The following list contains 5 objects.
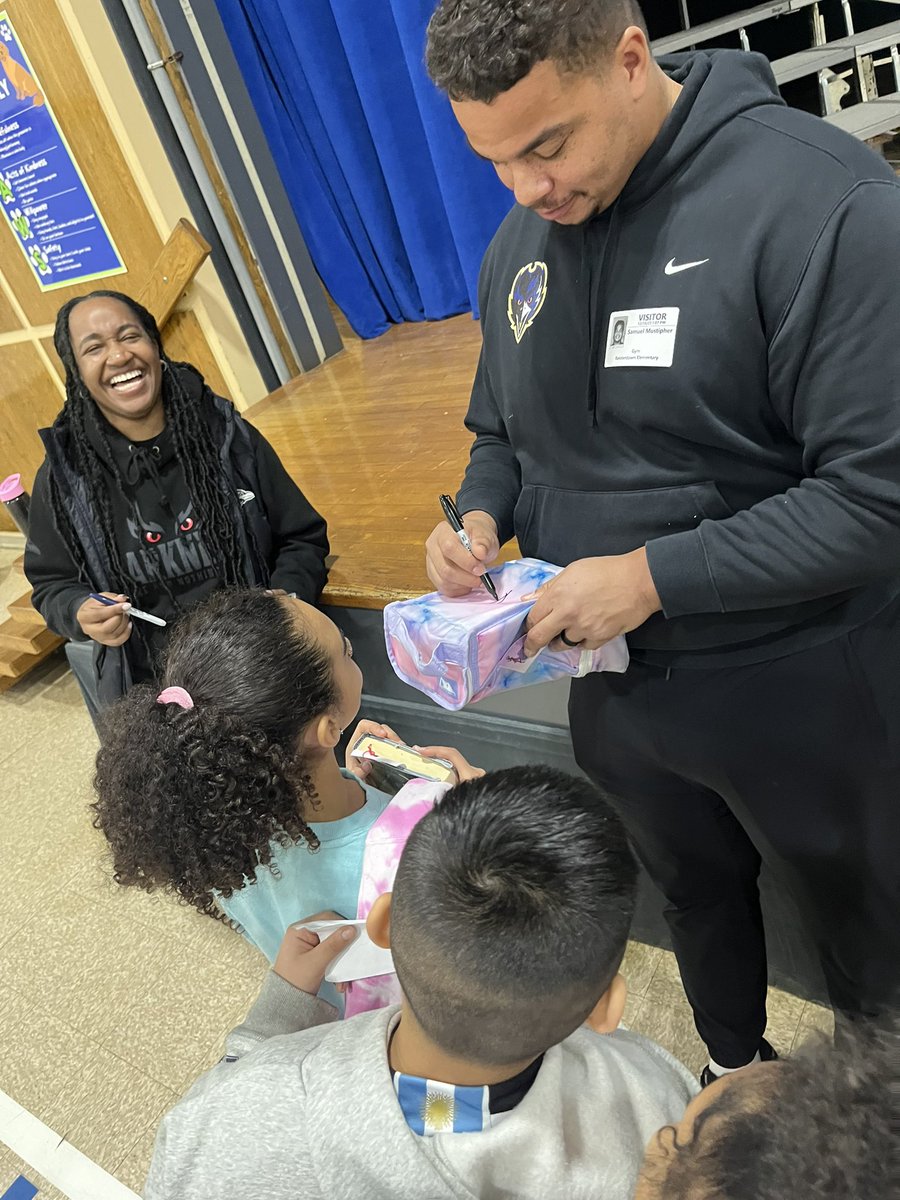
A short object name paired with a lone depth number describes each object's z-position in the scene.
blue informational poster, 3.11
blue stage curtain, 2.81
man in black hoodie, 0.71
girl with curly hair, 0.98
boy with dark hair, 0.64
